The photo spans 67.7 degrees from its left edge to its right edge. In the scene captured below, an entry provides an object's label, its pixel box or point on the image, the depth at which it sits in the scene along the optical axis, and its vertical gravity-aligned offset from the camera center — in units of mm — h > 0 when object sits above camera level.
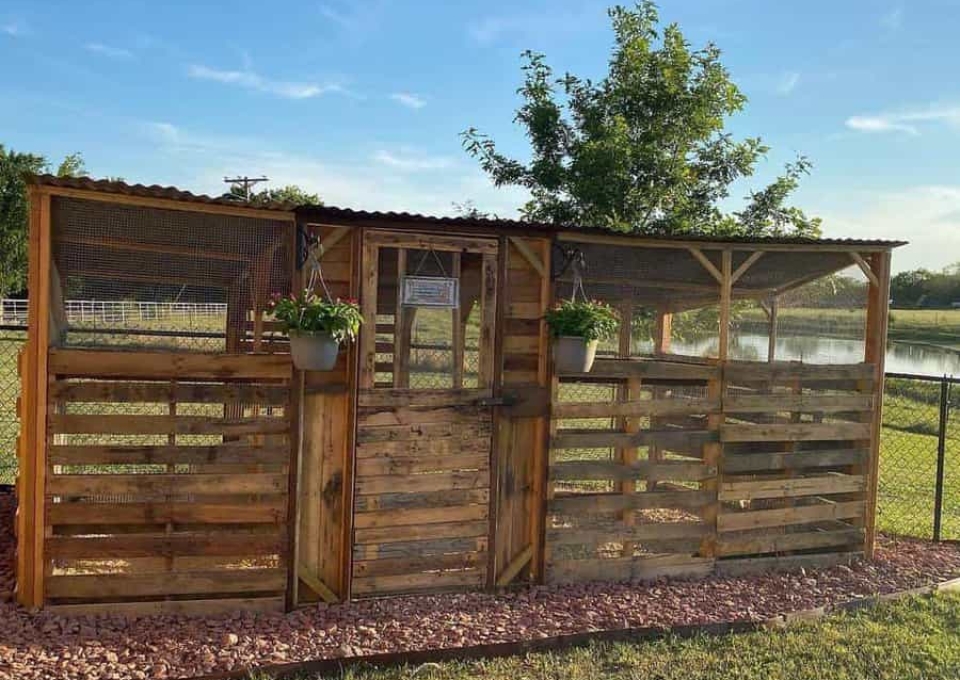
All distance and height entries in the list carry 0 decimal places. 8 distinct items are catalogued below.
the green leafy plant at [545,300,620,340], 4281 -47
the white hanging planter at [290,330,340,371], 3777 -255
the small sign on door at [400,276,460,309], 4320 +91
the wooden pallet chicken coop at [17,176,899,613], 3891 -667
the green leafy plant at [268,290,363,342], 3742 -76
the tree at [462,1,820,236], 8094 +1969
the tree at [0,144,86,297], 19891 +2087
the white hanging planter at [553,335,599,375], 4332 -253
